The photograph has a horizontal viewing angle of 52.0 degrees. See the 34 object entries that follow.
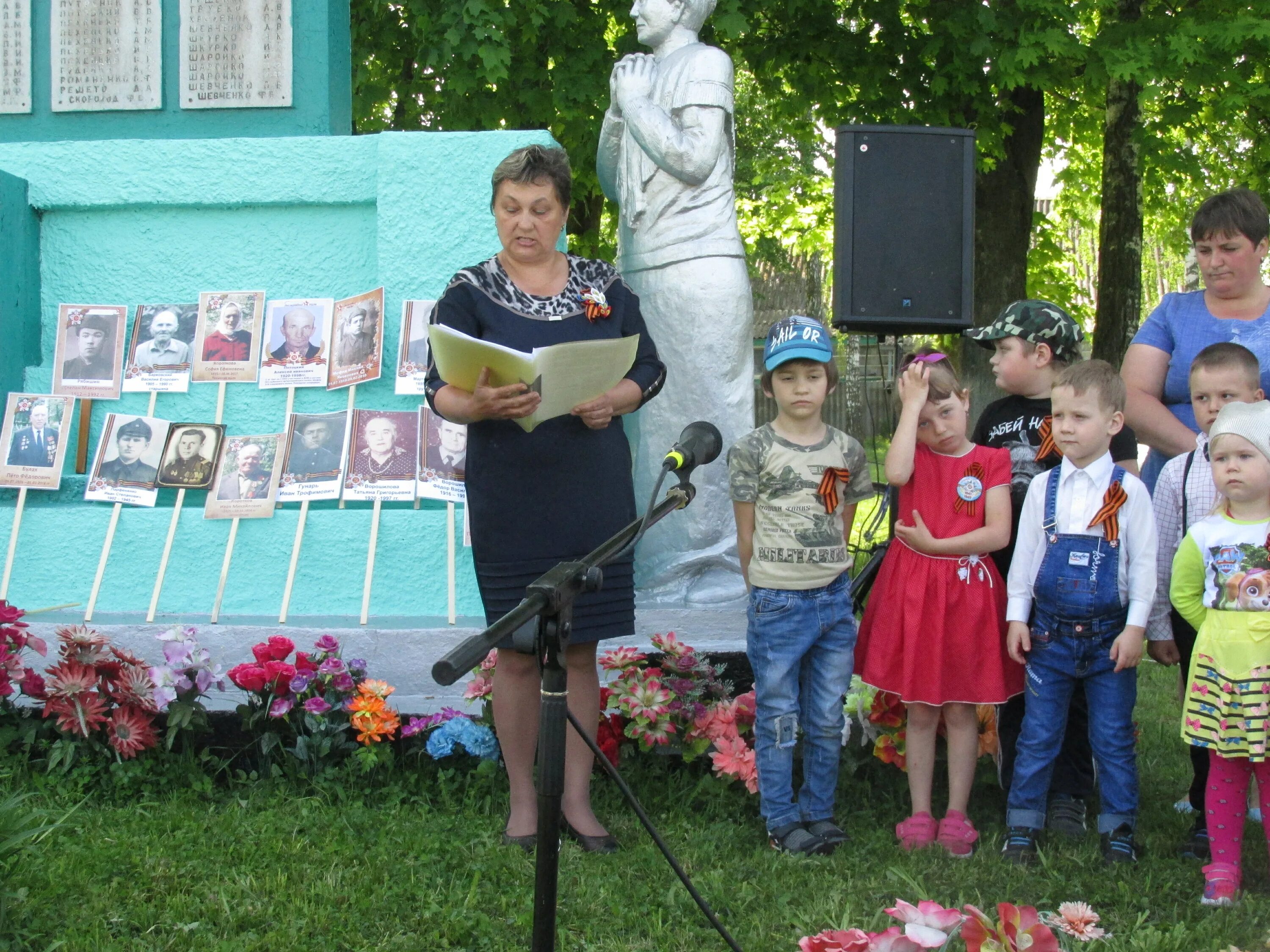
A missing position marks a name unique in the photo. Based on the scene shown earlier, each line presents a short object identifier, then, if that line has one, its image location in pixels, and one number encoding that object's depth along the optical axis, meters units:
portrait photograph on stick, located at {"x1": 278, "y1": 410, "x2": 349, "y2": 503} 5.09
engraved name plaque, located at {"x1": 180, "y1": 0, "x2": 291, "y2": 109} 5.64
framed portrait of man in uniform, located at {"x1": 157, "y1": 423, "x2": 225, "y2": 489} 5.20
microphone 2.20
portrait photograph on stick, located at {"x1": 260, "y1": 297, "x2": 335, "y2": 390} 5.30
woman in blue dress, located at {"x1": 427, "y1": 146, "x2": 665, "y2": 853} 3.19
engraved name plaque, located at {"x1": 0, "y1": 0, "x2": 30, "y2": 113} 5.79
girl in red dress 3.40
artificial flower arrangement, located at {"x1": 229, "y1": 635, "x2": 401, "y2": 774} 3.71
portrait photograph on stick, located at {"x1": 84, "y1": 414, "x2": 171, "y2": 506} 5.18
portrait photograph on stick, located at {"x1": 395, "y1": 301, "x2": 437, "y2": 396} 5.15
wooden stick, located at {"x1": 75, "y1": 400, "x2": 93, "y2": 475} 5.38
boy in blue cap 3.35
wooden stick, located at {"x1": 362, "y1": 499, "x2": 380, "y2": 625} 4.72
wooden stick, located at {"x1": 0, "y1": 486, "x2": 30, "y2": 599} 4.96
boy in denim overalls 3.22
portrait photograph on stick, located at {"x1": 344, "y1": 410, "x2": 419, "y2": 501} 5.08
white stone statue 4.96
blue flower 3.70
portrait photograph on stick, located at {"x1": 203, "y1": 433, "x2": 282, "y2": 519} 5.07
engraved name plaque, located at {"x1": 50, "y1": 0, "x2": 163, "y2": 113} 5.73
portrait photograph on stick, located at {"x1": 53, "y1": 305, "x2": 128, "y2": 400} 5.39
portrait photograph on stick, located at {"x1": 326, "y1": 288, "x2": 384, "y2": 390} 5.20
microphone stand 1.85
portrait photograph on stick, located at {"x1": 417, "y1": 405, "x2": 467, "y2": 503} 5.05
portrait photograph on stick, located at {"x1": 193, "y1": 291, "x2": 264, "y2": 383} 5.34
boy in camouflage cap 3.60
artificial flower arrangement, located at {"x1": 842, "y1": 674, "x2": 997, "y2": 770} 3.73
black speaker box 4.29
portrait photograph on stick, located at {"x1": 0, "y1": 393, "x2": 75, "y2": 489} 5.19
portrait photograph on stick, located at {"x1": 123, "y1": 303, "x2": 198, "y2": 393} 5.39
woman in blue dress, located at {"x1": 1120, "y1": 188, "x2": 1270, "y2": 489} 3.40
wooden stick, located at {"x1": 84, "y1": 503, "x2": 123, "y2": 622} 4.82
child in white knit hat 2.89
